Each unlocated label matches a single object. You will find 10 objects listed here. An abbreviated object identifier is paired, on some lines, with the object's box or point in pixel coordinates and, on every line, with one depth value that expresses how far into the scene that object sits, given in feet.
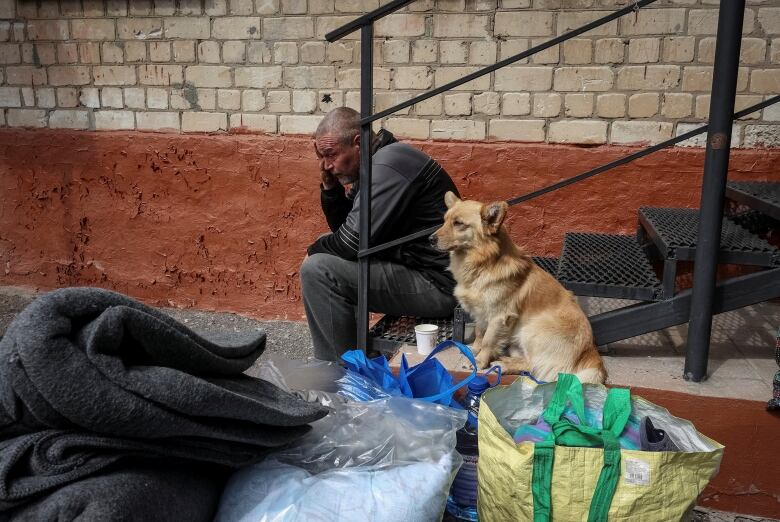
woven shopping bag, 5.23
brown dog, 8.77
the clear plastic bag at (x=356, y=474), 4.77
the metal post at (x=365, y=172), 8.38
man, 10.53
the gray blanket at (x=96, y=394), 3.89
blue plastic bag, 7.11
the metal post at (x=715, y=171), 7.26
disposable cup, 9.61
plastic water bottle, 6.58
